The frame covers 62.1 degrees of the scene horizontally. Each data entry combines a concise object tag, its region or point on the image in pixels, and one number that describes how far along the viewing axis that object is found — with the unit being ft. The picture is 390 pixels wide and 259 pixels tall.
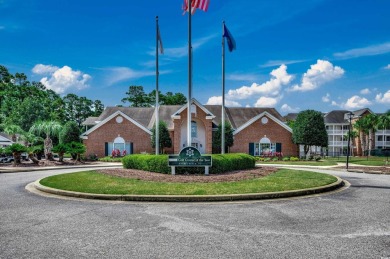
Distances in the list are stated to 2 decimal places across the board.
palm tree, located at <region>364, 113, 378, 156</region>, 225.76
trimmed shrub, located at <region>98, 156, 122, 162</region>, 114.55
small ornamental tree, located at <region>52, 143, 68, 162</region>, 94.32
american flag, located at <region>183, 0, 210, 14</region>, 57.26
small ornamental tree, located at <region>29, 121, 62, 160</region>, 117.08
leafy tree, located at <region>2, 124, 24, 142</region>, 114.32
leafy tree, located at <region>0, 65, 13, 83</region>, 212.64
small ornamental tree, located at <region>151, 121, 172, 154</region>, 122.24
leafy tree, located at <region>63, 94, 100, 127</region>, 266.36
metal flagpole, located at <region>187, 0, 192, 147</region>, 57.82
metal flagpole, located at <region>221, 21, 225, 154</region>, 68.33
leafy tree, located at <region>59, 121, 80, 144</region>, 128.57
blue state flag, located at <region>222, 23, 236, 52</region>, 66.39
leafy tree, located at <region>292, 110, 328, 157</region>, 130.21
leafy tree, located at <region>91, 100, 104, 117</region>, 275.59
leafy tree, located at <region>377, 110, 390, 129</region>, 211.84
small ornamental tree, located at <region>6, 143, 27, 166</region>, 84.84
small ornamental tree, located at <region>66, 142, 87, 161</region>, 96.22
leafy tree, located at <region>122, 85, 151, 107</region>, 272.31
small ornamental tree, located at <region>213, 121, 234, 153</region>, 125.15
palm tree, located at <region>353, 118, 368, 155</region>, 236.20
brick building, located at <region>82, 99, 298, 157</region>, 128.06
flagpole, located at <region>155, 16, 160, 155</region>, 68.39
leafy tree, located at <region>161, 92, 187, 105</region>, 255.91
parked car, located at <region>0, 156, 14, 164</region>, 101.70
